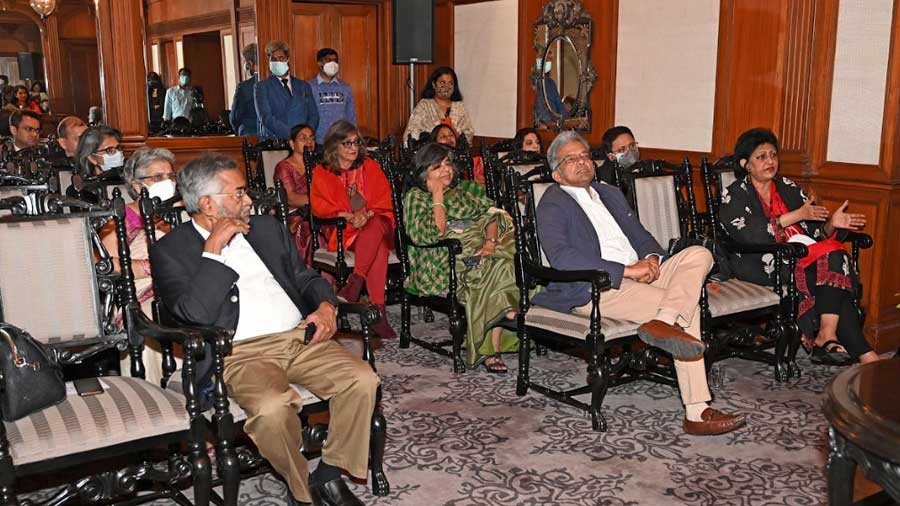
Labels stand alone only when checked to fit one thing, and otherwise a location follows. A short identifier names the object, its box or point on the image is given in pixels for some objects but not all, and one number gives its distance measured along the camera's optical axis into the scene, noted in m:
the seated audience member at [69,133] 5.48
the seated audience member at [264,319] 2.65
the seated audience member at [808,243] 4.30
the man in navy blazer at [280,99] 6.86
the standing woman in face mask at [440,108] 7.03
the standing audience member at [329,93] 7.30
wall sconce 8.74
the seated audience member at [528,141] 6.02
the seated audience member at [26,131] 6.35
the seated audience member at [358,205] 4.81
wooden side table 1.83
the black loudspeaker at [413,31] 7.74
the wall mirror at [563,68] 6.83
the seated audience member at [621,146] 5.16
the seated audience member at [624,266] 3.51
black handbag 2.29
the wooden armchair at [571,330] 3.57
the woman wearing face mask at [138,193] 3.30
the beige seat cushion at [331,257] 4.88
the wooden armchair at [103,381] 2.32
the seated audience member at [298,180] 5.28
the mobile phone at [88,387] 2.56
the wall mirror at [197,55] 8.48
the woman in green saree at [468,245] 4.30
